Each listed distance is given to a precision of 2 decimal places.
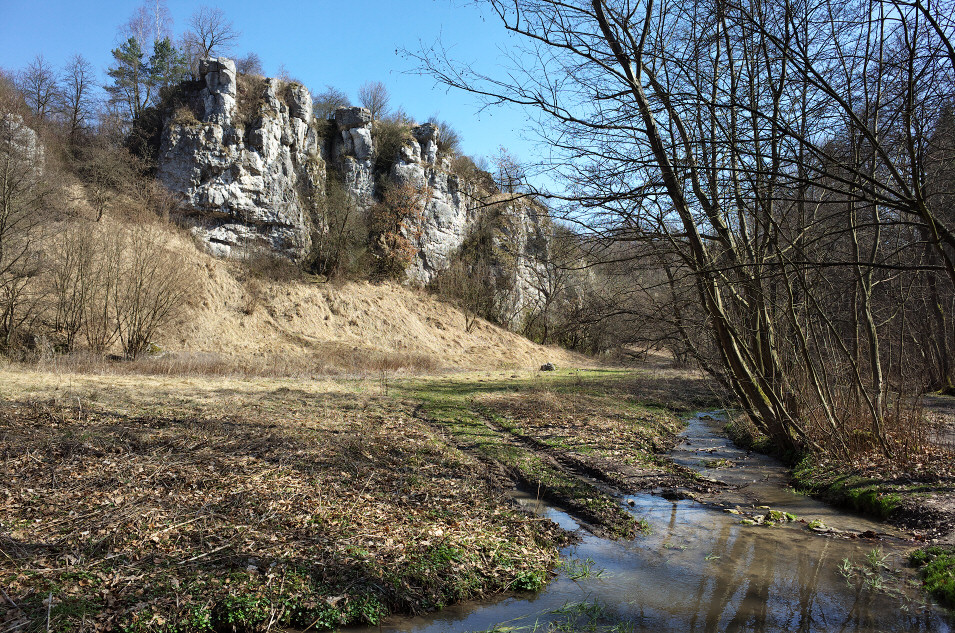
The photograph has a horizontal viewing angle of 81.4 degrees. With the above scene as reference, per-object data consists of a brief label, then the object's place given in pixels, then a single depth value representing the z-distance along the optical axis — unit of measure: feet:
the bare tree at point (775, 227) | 18.75
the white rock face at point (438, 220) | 138.82
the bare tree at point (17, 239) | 61.62
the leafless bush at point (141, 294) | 67.96
